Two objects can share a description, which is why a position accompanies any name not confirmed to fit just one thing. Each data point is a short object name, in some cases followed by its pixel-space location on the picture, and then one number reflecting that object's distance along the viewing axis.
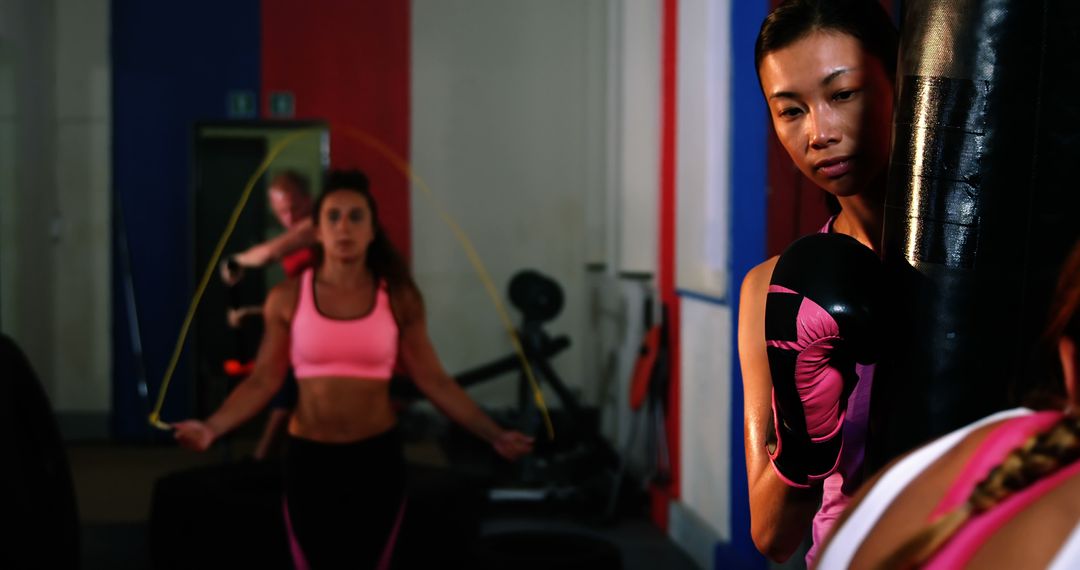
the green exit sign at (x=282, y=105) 6.96
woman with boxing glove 1.00
